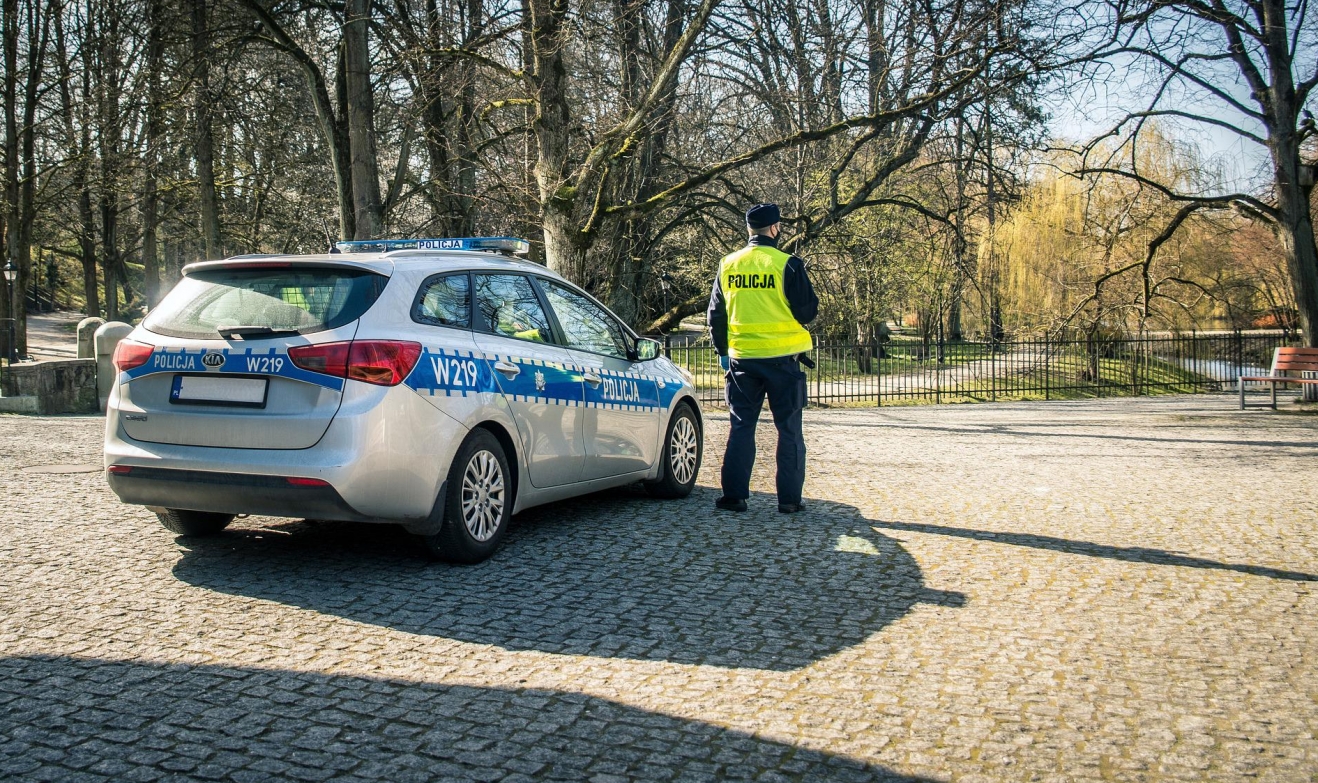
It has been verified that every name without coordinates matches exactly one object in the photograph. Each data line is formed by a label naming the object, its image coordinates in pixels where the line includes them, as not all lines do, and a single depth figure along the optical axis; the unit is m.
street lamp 27.18
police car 5.39
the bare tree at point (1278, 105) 18.11
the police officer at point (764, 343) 7.64
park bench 17.95
